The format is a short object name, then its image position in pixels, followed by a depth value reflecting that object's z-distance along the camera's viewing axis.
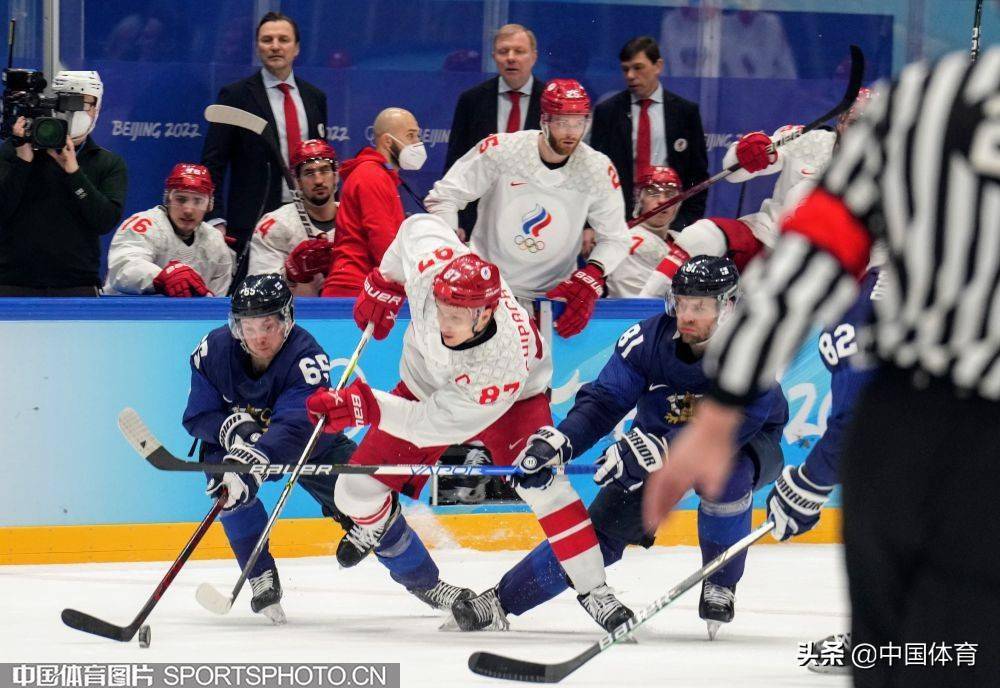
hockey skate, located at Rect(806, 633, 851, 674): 7.08
